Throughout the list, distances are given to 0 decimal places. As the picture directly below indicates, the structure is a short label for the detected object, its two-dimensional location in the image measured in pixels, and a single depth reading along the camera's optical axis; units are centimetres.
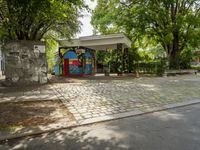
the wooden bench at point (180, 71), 1364
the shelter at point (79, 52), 1300
